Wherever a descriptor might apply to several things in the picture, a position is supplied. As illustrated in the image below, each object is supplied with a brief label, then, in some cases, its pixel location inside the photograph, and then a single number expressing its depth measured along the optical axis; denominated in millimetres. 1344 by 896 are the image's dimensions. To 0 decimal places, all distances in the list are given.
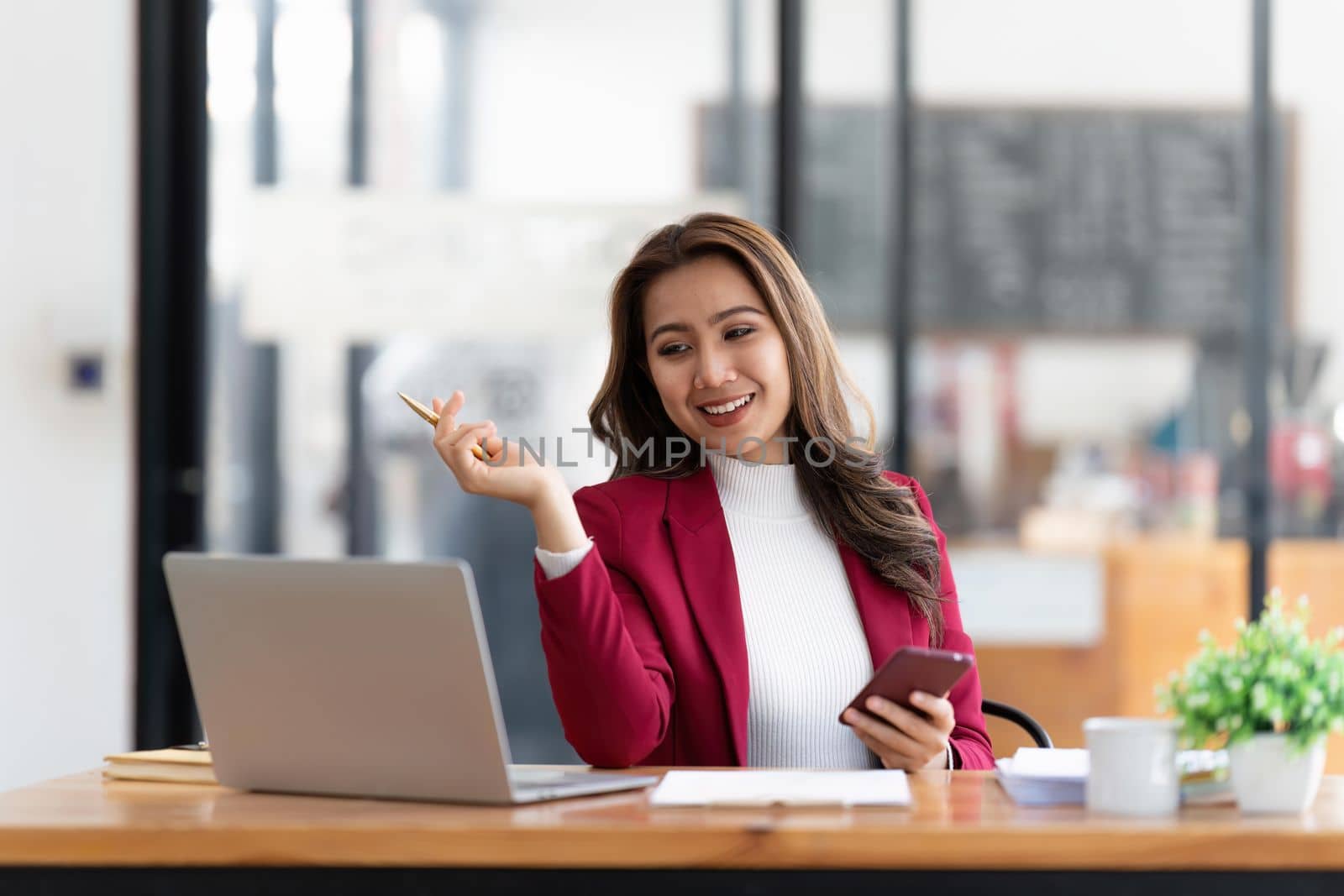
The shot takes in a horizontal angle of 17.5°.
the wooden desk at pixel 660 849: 4048
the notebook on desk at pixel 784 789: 4175
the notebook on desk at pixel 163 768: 4389
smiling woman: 4766
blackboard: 8219
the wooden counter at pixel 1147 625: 8188
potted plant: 4134
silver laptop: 4140
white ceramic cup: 4144
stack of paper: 4220
